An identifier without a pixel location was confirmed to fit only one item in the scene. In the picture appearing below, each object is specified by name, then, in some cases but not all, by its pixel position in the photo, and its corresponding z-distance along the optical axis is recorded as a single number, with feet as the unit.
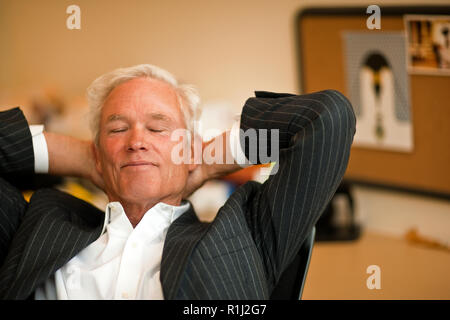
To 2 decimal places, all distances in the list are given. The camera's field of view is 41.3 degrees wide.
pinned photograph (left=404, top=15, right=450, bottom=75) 6.24
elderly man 3.85
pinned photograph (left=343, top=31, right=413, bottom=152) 6.89
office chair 4.16
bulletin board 6.64
